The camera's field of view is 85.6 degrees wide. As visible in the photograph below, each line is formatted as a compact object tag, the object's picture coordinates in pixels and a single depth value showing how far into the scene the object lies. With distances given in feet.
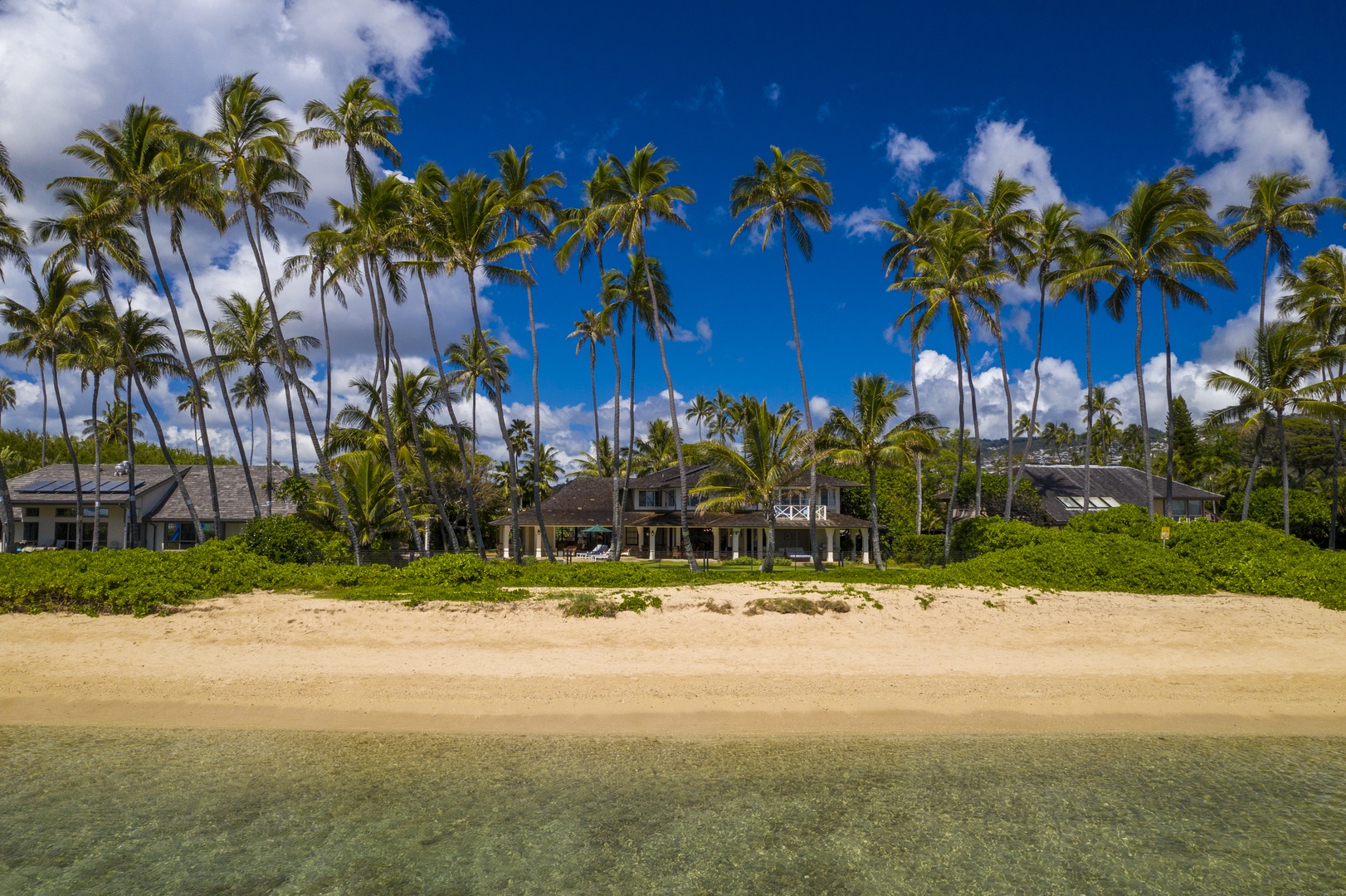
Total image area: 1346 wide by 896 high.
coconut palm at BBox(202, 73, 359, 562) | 73.15
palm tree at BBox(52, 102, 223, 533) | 74.95
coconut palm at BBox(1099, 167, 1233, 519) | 86.63
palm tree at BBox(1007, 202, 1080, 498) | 100.99
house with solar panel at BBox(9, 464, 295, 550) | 123.75
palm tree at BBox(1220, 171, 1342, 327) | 98.43
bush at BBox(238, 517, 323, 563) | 77.66
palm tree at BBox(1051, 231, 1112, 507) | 93.23
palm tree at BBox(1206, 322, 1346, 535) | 91.50
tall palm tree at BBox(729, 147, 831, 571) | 87.30
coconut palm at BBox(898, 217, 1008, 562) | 85.97
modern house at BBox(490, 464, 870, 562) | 114.93
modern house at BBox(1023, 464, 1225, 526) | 135.44
